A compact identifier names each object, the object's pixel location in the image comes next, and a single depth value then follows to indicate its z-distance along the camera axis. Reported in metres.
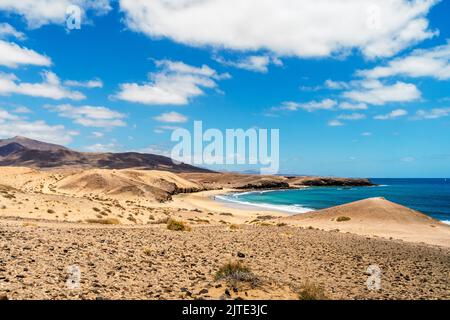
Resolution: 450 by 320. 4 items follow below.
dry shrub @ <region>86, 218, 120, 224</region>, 29.28
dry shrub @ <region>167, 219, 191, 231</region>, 24.34
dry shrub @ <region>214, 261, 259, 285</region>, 10.91
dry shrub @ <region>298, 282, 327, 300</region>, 9.98
